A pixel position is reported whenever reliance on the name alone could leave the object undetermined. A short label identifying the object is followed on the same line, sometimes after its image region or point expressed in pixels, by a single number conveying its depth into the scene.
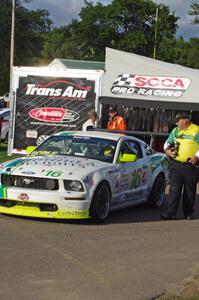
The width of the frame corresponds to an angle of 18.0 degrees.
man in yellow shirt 9.63
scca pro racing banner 16.75
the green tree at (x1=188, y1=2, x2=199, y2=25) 65.03
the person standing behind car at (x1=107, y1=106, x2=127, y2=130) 15.47
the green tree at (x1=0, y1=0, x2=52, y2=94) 69.81
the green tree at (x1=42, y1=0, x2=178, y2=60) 79.81
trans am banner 16.91
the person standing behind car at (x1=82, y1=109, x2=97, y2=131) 15.92
